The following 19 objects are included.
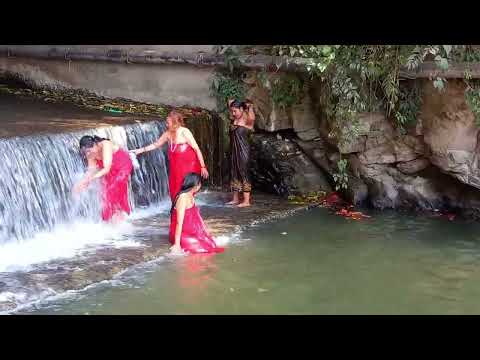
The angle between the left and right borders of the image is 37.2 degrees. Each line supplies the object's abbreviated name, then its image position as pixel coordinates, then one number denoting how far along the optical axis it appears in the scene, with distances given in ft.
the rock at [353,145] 30.71
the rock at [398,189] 30.73
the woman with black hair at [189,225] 23.86
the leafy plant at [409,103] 28.84
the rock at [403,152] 30.35
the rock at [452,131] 27.86
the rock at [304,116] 33.04
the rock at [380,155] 30.71
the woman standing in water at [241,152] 30.91
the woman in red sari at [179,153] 24.95
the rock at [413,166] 30.48
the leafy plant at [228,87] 34.01
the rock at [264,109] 33.42
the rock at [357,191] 31.99
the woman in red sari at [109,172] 24.85
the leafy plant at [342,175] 30.35
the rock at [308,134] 33.30
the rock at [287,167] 33.65
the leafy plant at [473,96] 26.53
